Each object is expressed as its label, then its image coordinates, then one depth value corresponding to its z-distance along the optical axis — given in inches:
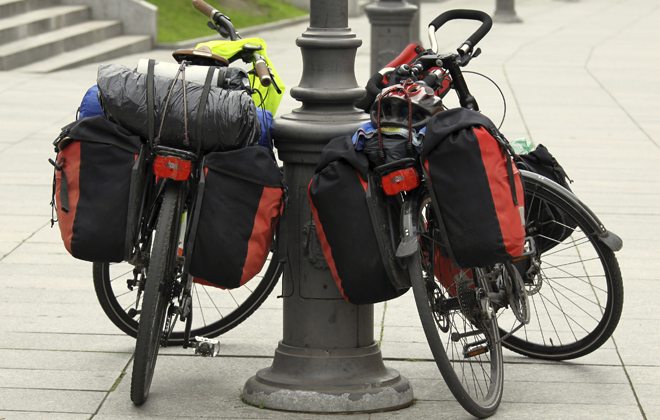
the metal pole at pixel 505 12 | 2075.5
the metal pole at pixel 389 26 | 1125.7
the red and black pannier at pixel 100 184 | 370.9
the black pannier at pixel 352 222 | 361.1
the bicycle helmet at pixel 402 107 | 367.6
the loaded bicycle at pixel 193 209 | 367.6
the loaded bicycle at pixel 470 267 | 361.1
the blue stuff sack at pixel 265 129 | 388.8
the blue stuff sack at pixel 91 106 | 383.6
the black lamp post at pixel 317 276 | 386.6
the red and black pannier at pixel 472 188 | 351.9
